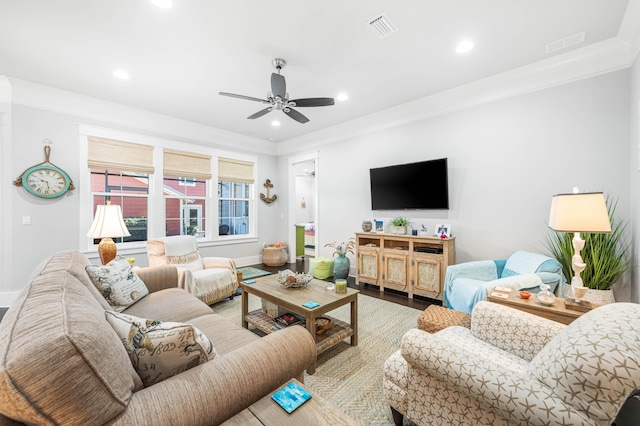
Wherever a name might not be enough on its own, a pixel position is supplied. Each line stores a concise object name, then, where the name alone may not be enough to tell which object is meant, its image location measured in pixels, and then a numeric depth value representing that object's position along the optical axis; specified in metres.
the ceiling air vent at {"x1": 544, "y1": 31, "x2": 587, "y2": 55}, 2.58
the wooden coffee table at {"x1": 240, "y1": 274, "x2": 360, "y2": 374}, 2.16
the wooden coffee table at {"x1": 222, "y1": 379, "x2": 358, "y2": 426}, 0.94
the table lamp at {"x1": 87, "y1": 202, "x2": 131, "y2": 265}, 3.01
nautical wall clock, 3.53
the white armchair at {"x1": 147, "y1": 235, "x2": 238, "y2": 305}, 3.30
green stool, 4.81
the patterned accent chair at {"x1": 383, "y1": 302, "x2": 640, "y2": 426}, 0.86
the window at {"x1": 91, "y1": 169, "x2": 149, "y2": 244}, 4.25
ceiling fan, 2.79
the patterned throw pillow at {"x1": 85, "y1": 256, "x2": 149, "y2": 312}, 1.95
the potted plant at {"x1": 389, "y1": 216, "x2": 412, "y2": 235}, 4.11
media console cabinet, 3.57
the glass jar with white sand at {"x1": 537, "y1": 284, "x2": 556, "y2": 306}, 1.84
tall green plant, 2.42
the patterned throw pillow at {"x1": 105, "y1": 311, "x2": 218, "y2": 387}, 1.00
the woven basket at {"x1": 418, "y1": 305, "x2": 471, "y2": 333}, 2.03
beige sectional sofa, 0.64
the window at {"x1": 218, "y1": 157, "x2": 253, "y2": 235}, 5.73
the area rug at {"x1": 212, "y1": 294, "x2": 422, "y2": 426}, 1.74
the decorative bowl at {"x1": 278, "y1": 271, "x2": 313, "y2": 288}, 2.59
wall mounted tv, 3.84
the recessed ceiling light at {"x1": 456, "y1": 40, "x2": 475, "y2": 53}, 2.65
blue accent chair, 2.29
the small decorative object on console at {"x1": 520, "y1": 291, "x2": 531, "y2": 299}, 1.97
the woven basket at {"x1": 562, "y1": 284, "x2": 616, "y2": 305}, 2.31
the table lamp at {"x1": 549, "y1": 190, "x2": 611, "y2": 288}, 1.70
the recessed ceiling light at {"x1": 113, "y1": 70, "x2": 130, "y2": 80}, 3.17
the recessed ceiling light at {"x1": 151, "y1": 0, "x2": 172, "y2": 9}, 2.12
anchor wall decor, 6.32
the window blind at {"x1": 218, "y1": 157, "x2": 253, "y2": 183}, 5.64
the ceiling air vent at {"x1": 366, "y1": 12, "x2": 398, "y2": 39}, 2.30
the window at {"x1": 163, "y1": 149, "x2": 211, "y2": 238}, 4.96
